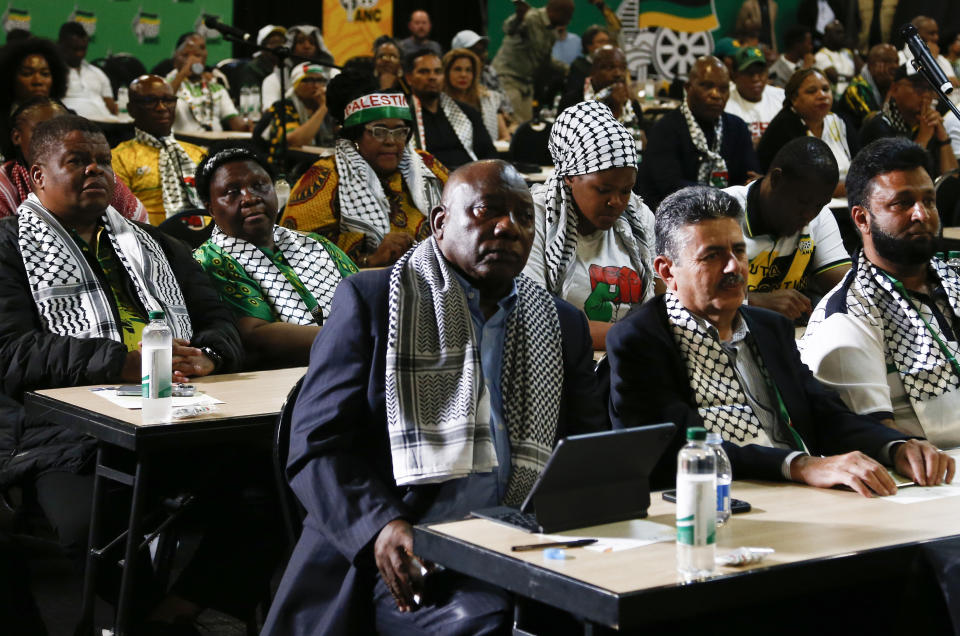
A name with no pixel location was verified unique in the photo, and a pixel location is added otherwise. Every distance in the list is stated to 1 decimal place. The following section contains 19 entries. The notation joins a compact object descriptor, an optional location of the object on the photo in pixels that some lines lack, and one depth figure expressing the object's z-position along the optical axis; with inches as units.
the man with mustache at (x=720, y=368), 103.9
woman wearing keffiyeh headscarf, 157.5
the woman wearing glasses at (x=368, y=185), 210.2
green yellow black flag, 556.4
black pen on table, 74.3
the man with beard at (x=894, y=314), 120.4
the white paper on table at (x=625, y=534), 76.1
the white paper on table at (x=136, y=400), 123.3
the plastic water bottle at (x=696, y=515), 72.1
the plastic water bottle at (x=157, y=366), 122.2
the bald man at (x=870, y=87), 394.6
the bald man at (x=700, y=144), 270.1
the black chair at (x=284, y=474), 97.0
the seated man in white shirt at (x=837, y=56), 523.5
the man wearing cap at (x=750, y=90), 378.6
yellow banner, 494.6
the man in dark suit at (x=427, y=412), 89.1
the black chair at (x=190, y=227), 178.2
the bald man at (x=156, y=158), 259.8
